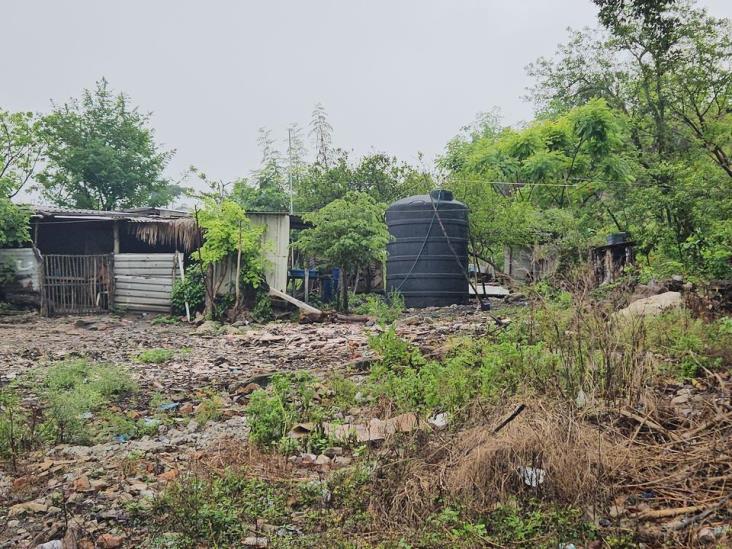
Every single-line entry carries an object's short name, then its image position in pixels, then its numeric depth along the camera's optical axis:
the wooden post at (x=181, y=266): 14.03
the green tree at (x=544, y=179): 12.47
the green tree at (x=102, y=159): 24.56
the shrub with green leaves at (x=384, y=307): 11.46
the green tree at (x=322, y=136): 24.81
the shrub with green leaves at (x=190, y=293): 13.66
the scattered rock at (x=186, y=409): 5.32
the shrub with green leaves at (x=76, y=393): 4.56
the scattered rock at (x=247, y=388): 5.98
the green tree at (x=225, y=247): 13.25
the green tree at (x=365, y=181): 20.73
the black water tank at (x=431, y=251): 13.30
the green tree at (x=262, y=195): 22.09
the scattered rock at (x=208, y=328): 11.17
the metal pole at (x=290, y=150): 27.02
